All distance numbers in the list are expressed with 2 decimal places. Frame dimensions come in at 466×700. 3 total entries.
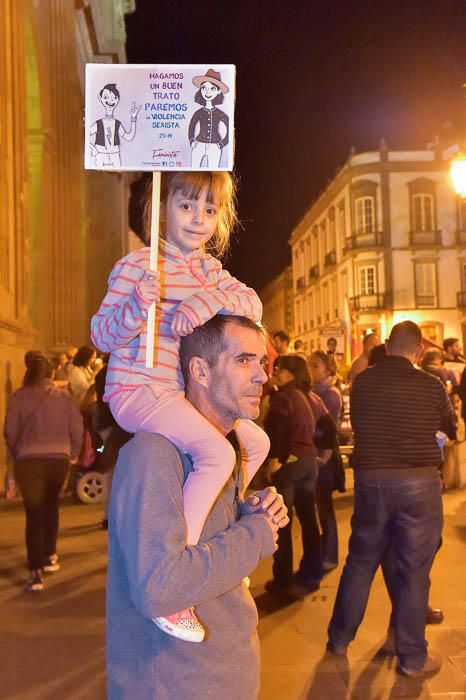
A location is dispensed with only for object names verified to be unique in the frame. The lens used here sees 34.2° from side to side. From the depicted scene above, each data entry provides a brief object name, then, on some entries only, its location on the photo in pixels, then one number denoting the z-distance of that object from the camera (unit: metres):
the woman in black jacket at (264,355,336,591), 6.48
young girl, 2.04
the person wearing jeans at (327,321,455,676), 4.80
